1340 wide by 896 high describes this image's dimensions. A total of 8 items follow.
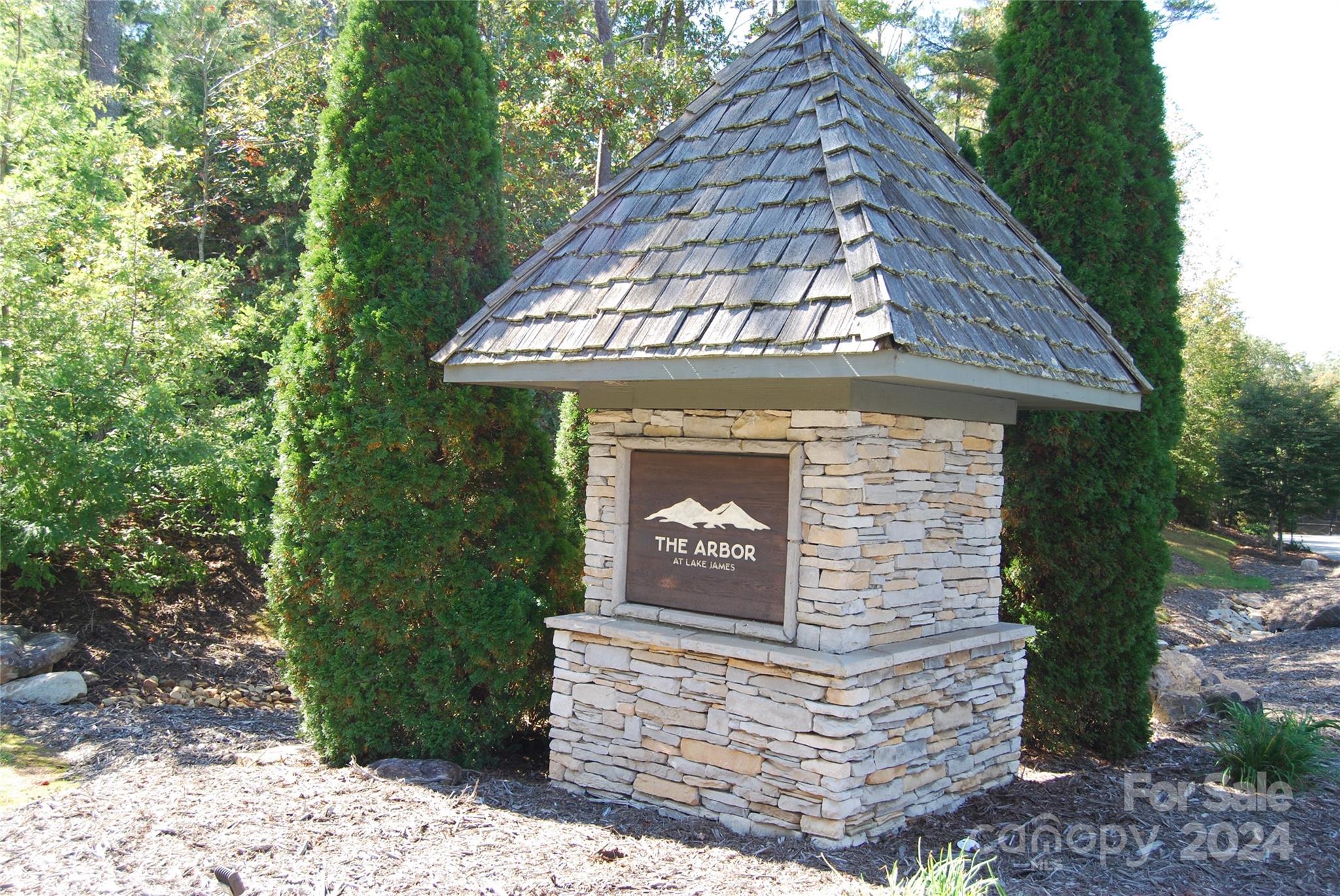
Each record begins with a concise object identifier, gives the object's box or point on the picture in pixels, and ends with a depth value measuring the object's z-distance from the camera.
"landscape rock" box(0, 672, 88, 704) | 6.57
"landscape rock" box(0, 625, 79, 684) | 6.87
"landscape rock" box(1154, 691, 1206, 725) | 7.54
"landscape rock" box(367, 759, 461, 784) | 5.20
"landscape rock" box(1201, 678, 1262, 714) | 7.49
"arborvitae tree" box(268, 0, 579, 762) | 5.48
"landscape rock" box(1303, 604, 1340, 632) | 12.88
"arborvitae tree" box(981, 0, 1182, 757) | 6.50
